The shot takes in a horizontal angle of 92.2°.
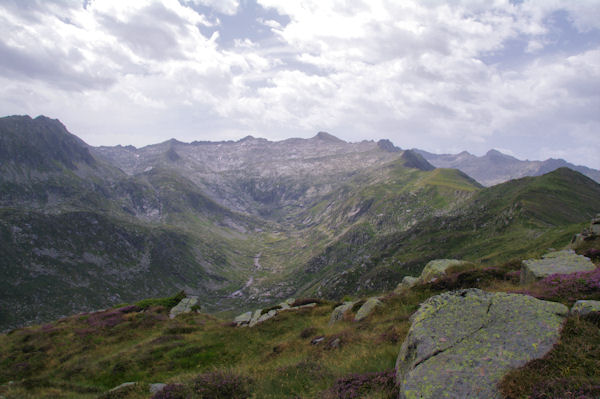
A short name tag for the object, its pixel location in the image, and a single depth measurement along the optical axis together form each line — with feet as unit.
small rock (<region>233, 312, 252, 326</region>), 136.98
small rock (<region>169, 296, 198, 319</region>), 161.27
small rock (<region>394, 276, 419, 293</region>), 106.73
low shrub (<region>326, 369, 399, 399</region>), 35.78
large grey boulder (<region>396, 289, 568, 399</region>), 29.71
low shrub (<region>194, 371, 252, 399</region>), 46.01
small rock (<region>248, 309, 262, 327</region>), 126.64
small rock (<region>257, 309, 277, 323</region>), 125.56
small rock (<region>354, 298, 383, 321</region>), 89.71
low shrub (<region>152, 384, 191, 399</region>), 47.53
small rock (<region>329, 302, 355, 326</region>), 103.14
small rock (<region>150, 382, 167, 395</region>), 57.81
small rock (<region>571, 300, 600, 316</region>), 36.94
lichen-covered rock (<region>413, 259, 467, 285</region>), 103.05
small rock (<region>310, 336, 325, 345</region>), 78.16
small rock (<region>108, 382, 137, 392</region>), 62.75
